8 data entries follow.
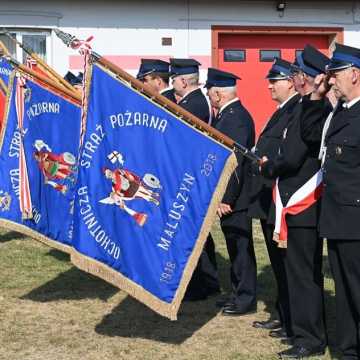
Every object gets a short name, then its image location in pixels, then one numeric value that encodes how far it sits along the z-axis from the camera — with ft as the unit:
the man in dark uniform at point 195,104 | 21.17
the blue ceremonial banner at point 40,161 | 19.85
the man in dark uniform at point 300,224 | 15.90
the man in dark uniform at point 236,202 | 19.22
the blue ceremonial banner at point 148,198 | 15.84
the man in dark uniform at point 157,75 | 22.50
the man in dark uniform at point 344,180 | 14.46
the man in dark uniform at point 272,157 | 17.01
